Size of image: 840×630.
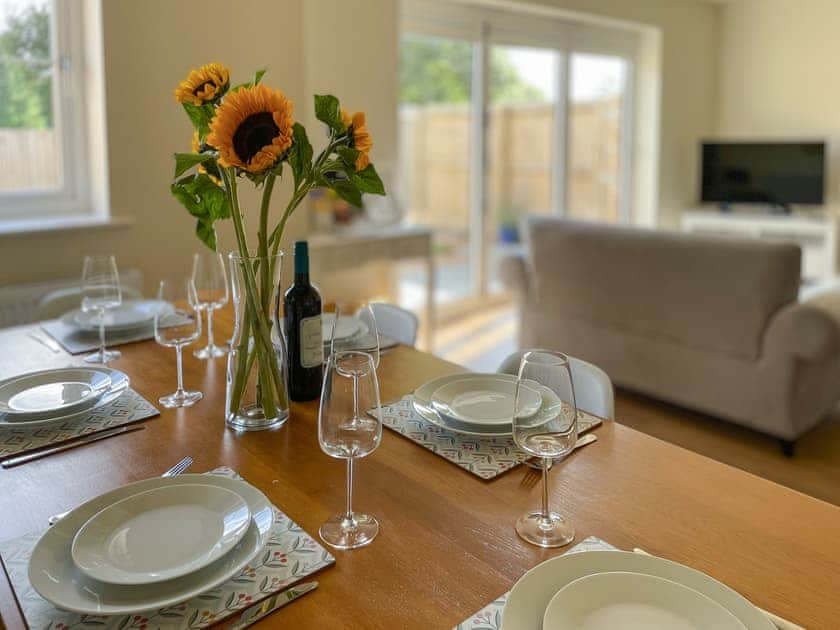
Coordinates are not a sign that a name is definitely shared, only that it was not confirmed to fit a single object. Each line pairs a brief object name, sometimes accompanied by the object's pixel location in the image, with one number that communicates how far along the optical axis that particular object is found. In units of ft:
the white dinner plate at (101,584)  2.52
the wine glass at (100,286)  5.24
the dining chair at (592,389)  4.56
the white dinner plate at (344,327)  5.54
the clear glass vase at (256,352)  4.02
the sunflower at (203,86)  3.85
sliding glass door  16.17
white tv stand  18.81
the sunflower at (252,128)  3.55
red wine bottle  4.41
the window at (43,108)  9.73
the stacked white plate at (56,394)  4.21
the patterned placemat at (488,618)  2.51
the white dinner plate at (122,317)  6.02
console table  11.75
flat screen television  19.51
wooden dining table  2.68
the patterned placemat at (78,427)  4.01
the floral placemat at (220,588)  2.53
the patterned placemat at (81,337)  5.75
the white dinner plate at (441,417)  3.96
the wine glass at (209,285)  5.47
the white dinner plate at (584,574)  2.47
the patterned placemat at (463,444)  3.73
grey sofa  8.82
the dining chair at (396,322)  6.24
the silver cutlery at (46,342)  5.74
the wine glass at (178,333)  4.61
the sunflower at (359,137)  3.95
